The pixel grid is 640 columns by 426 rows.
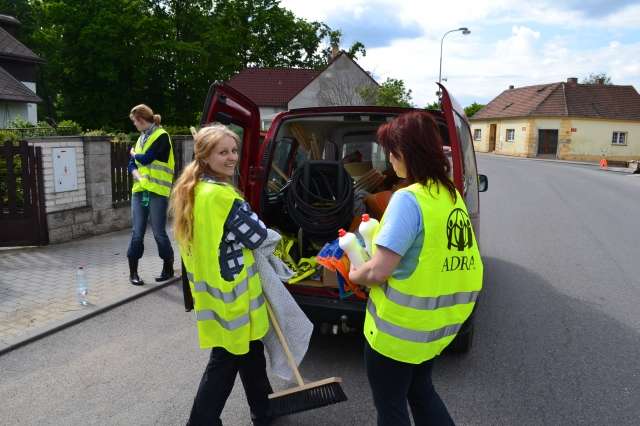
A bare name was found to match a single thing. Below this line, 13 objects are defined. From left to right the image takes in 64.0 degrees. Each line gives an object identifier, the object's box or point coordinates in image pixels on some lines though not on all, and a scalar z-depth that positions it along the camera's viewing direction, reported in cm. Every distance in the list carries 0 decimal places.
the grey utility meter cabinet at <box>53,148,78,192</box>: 726
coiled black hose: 412
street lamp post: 3444
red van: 358
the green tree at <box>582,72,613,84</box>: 6636
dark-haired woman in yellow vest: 206
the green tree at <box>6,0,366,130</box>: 3250
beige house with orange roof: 4119
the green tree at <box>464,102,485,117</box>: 6406
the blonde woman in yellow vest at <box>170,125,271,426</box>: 247
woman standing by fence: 526
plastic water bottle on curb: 499
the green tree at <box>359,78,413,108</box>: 2928
